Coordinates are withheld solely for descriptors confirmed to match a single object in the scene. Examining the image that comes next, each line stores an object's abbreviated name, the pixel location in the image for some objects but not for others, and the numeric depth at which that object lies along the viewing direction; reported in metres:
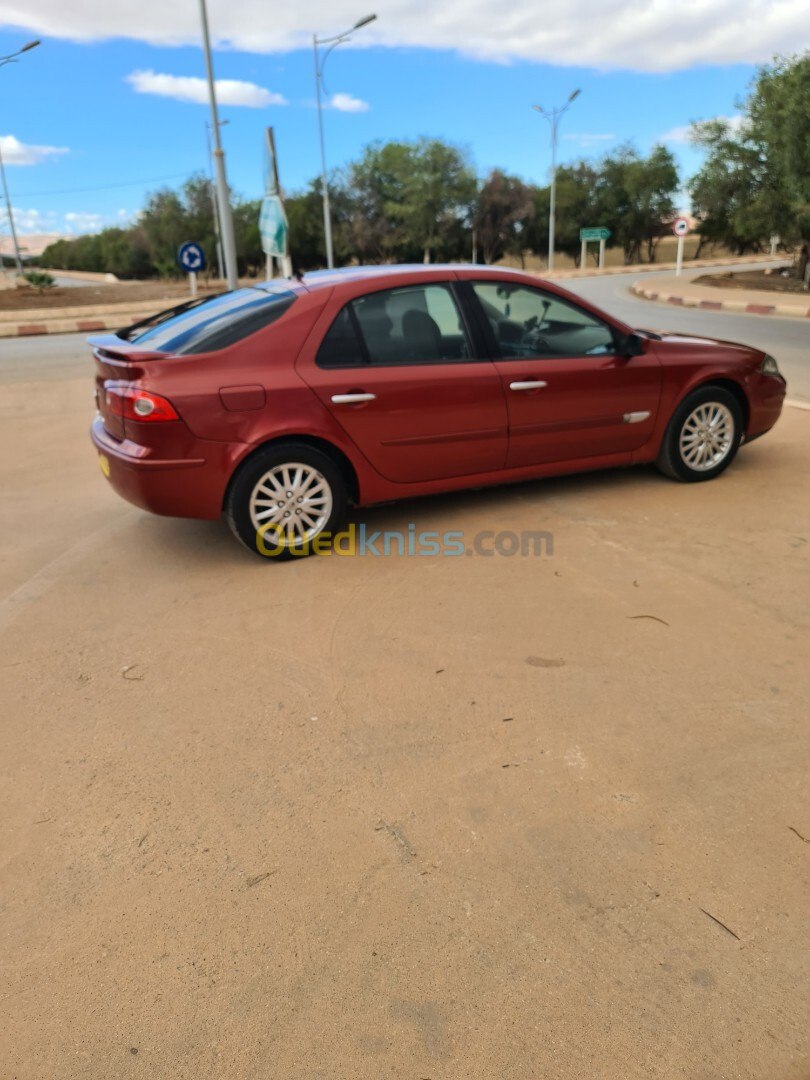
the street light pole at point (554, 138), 41.94
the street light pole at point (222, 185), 18.27
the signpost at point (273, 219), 15.58
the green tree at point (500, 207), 55.28
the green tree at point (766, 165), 21.21
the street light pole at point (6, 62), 24.98
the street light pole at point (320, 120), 27.97
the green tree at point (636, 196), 53.16
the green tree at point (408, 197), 53.19
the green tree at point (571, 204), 55.72
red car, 4.32
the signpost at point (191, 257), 20.43
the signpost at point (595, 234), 43.72
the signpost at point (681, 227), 30.87
